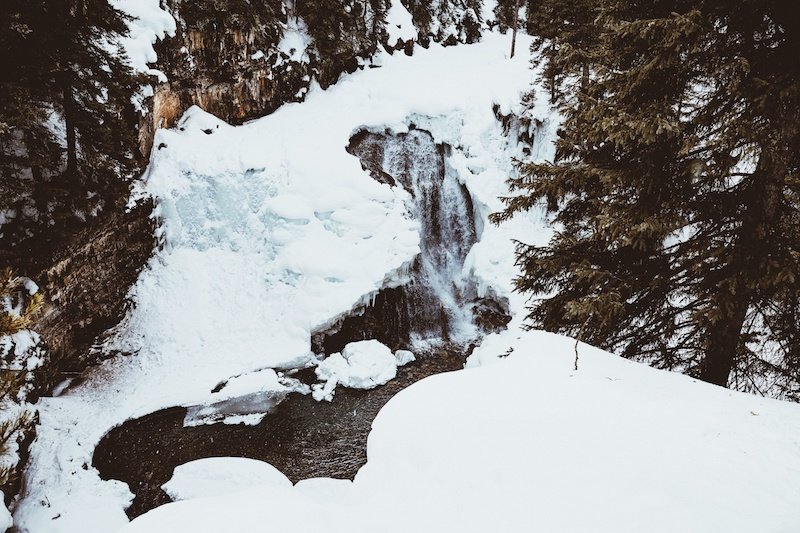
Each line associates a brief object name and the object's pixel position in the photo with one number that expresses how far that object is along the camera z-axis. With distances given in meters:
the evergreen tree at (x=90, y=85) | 11.07
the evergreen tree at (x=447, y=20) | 27.53
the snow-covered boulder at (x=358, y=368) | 12.73
